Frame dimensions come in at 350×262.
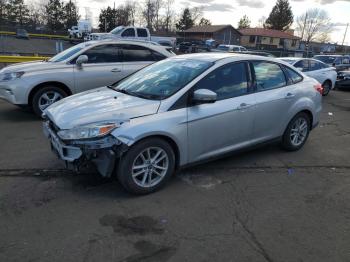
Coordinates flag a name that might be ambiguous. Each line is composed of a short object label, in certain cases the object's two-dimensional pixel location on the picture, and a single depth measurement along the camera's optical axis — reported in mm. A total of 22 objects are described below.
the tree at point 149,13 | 93250
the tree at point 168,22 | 95438
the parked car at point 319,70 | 13227
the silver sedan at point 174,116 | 3975
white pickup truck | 26106
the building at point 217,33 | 78250
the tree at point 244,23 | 110688
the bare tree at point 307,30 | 96875
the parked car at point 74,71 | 7430
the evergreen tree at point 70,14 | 71562
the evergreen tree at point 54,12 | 74438
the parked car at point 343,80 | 15703
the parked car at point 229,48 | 32531
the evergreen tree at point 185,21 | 94312
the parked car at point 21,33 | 37438
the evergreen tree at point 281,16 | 92500
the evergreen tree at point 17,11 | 74438
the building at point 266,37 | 80562
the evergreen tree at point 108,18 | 73688
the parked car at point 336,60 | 20594
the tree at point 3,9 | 73238
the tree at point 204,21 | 104819
